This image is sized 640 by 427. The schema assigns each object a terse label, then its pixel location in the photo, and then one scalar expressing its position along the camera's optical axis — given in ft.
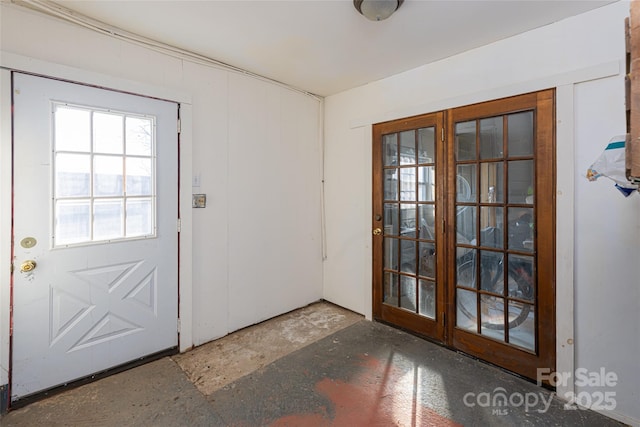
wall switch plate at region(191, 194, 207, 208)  8.29
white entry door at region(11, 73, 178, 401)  6.02
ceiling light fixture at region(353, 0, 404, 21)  5.68
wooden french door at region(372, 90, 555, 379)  6.68
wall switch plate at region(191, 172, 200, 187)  8.25
